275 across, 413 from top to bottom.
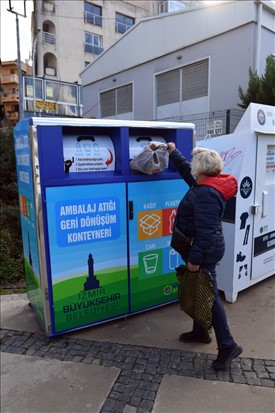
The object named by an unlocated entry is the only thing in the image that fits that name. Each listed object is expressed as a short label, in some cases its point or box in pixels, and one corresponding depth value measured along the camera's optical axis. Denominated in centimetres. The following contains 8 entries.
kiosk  309
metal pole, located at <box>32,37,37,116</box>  1994
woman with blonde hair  219
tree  641
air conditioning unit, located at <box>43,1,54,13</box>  2393
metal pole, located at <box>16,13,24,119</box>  1455
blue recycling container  251
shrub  421
